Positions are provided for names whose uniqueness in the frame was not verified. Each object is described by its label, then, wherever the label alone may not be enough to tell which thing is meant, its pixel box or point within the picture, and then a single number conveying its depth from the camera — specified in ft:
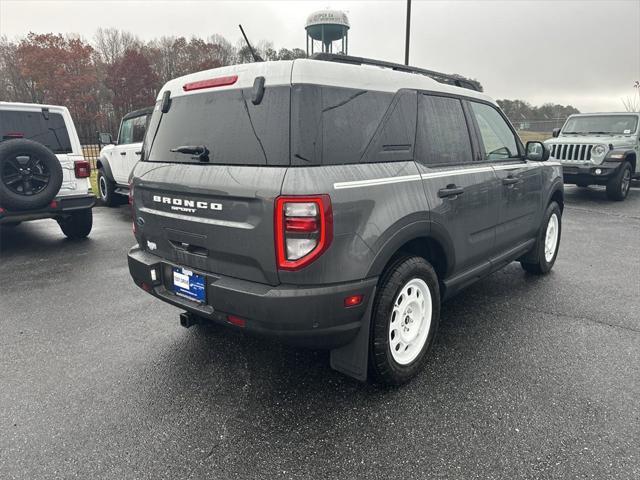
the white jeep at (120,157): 30.32
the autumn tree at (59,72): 137.18
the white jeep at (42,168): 17.97
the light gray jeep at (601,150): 33.17
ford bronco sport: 7.36
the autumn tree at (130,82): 140.87
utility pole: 51.69
